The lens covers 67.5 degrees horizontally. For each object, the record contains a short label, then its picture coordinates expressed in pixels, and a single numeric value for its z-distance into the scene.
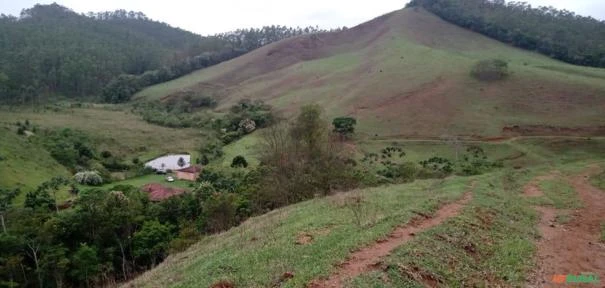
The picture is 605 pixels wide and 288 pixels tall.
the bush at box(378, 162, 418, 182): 39.82
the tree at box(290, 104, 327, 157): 44.19
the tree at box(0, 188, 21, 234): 32.94
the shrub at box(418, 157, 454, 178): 41.50
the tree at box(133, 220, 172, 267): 31.31
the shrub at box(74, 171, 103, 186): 49.38
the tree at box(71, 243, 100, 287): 28.73
